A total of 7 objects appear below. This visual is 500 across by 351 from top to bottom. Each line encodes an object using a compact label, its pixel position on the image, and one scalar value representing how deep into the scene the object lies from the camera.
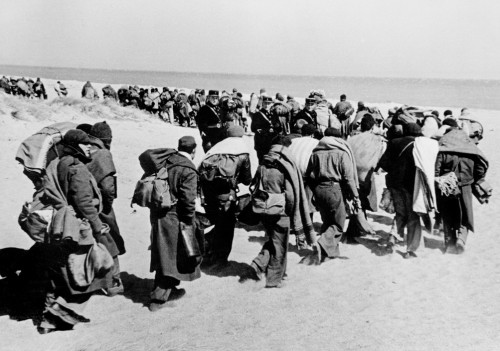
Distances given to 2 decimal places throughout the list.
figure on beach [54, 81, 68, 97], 25.20
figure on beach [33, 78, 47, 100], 26.91
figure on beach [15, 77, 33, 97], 25.83
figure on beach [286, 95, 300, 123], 10.34
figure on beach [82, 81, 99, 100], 20.33
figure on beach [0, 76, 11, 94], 24.77
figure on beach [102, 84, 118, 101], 20.90
